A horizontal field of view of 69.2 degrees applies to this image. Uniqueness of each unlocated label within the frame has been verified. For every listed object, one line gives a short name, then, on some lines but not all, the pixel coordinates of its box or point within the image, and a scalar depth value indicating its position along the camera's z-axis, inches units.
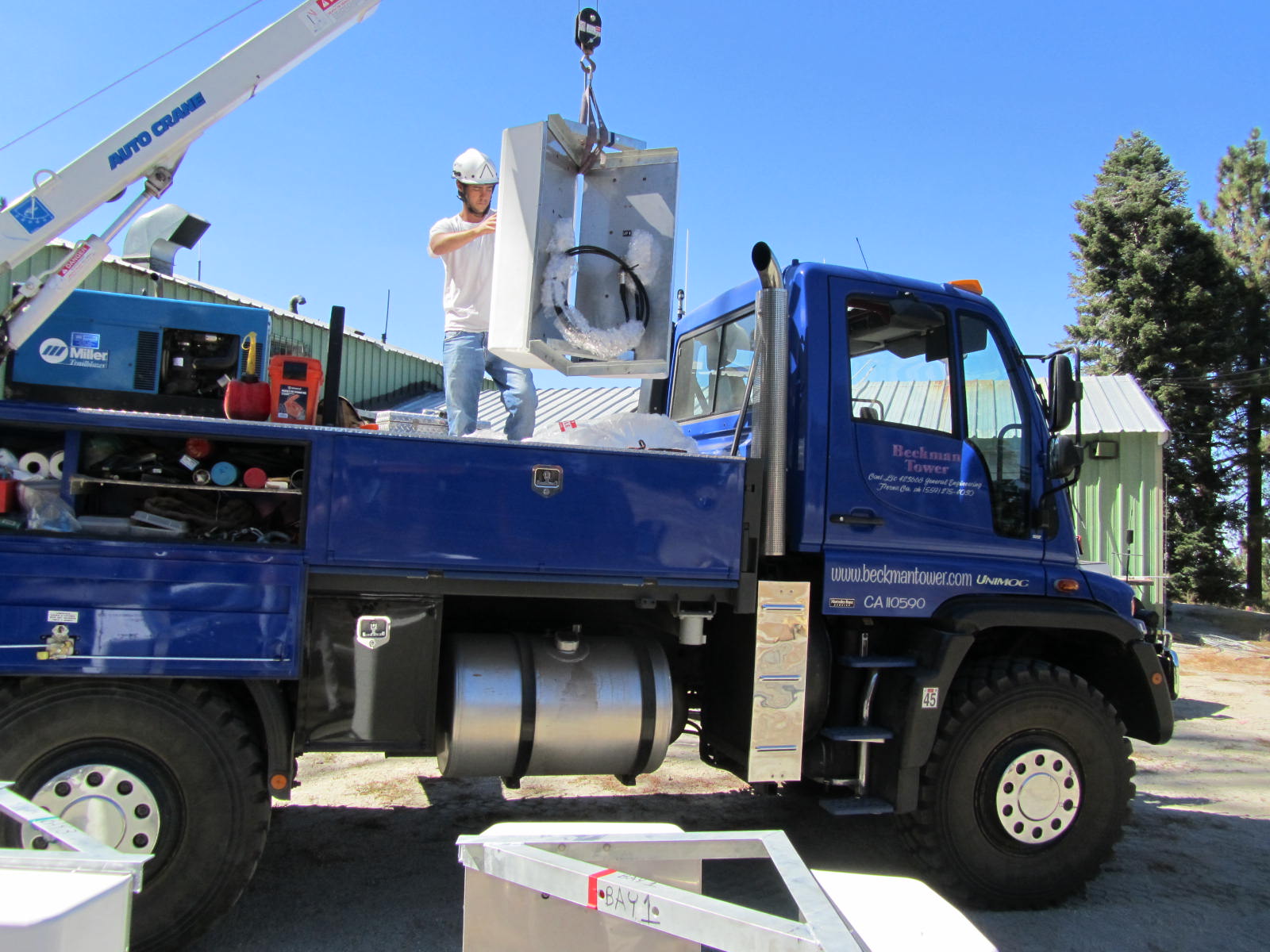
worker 199.9
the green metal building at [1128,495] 549.6
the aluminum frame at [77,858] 57.1
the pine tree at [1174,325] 848.9
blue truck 132.5
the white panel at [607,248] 179.3
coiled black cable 184.3
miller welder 147.9
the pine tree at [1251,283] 890.1
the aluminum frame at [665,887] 59.8
